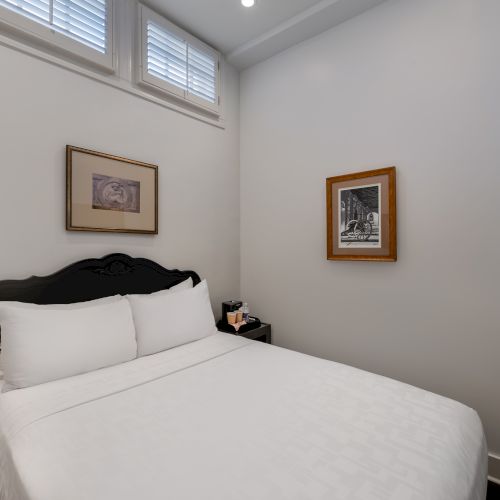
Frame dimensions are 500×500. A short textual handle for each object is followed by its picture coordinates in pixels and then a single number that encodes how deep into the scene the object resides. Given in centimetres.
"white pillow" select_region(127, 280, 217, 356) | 203
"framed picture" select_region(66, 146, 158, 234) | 210
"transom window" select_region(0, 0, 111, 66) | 185
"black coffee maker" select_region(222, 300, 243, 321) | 288
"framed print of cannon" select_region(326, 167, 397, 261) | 227
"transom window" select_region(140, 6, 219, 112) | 246
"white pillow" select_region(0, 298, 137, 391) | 154
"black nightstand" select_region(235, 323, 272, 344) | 273
